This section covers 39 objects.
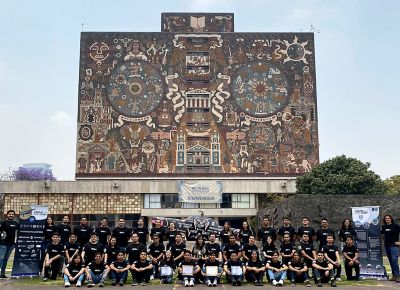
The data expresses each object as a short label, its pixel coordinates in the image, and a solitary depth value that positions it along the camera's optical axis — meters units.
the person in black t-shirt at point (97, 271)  13.05
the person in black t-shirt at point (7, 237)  14.31
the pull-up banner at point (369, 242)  14.41
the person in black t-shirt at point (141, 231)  15.09
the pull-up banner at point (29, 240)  14.41
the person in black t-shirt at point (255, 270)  13.44
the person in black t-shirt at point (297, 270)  13.41
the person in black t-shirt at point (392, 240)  14.11
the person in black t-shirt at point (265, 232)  14.71
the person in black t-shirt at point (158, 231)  15.08
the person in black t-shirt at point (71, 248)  13.69
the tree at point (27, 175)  71.58
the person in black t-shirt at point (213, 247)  13.98
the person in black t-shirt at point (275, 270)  13.42
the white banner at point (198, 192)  51.81
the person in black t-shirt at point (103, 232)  15.12
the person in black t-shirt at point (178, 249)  14.21
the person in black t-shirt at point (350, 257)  14.06
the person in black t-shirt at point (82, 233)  14.98
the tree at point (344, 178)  42.97
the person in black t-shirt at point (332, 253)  13.74
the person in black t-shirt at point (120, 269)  13.28
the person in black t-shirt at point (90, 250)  13.55
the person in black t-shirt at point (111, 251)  13.83
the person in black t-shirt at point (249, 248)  14.19
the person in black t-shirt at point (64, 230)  15.05
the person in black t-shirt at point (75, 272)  12.89
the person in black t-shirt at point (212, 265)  13.26
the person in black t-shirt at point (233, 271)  13.36
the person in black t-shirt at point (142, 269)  13.34
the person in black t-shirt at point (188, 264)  13.44
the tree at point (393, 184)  48.56
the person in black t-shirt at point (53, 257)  13.98
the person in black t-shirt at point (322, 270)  13.39
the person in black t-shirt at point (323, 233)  14.64
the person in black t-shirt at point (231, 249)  14.19
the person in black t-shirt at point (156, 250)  14.31
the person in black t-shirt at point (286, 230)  14.68
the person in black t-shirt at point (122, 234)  14.98
